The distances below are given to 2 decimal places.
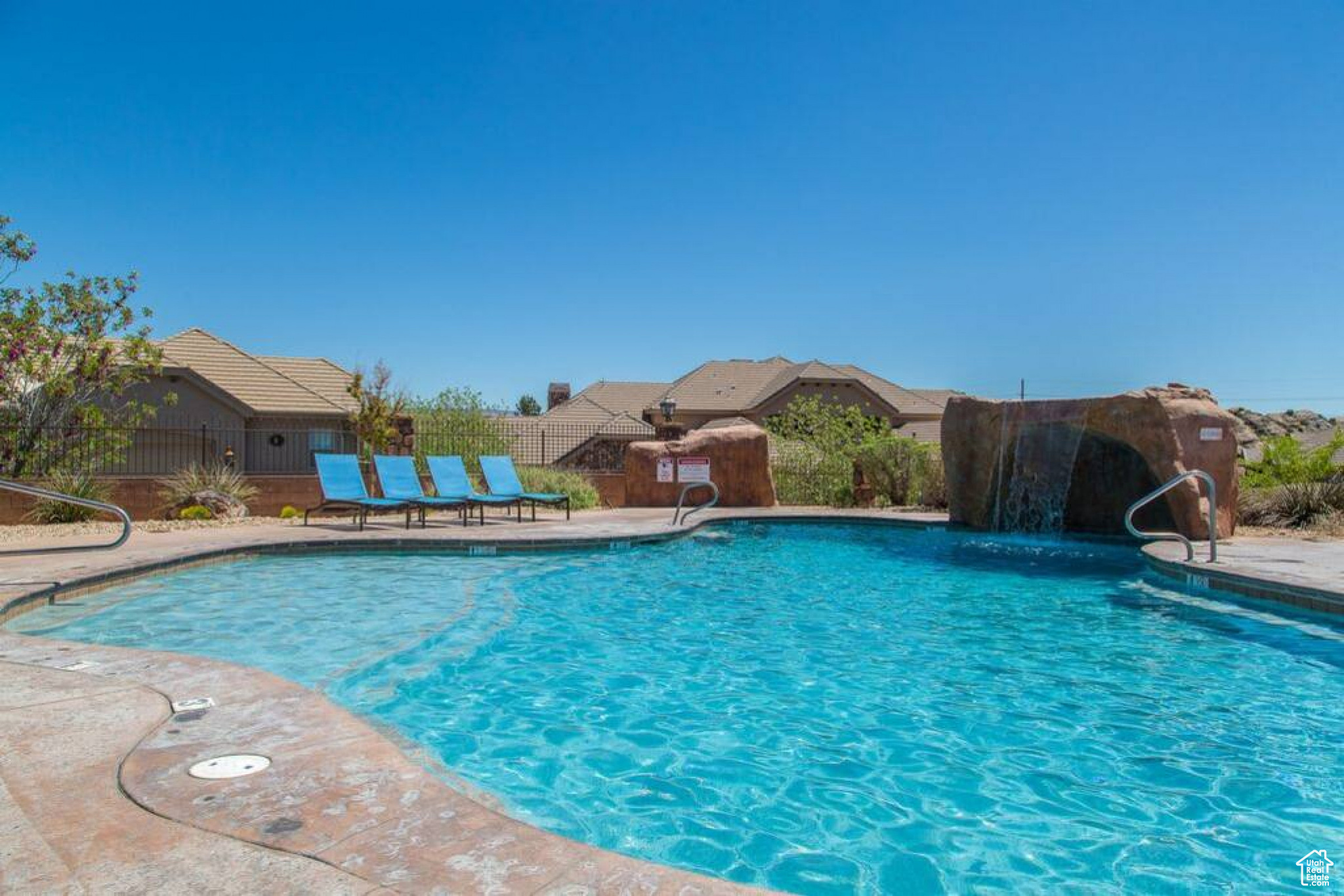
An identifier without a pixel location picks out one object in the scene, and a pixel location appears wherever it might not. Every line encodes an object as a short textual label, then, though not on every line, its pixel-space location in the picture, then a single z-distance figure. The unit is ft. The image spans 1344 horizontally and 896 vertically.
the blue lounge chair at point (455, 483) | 43.75
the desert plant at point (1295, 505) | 43.47
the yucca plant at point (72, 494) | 40.29
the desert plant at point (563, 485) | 55.47
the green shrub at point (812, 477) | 58.90
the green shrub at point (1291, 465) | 44.62
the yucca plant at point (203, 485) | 45.47
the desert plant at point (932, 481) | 55.11
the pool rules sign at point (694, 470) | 55.88
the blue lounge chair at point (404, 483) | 41.78
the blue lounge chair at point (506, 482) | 45.68
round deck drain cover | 9.64
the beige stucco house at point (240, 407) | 66.03
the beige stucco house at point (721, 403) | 105.81
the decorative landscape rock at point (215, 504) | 44.96
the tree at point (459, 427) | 60.39
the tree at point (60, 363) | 45.85
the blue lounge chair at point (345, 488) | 40.22
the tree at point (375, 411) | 54.13
